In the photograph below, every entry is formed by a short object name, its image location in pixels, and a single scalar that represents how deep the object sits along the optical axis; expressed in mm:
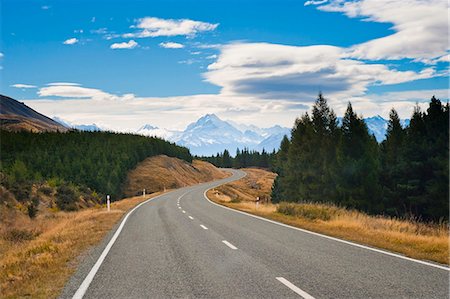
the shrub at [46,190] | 40412
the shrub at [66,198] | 39781
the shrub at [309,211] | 20250
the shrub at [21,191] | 35562
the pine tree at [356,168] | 40719
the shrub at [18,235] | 19344
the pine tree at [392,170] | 39906
